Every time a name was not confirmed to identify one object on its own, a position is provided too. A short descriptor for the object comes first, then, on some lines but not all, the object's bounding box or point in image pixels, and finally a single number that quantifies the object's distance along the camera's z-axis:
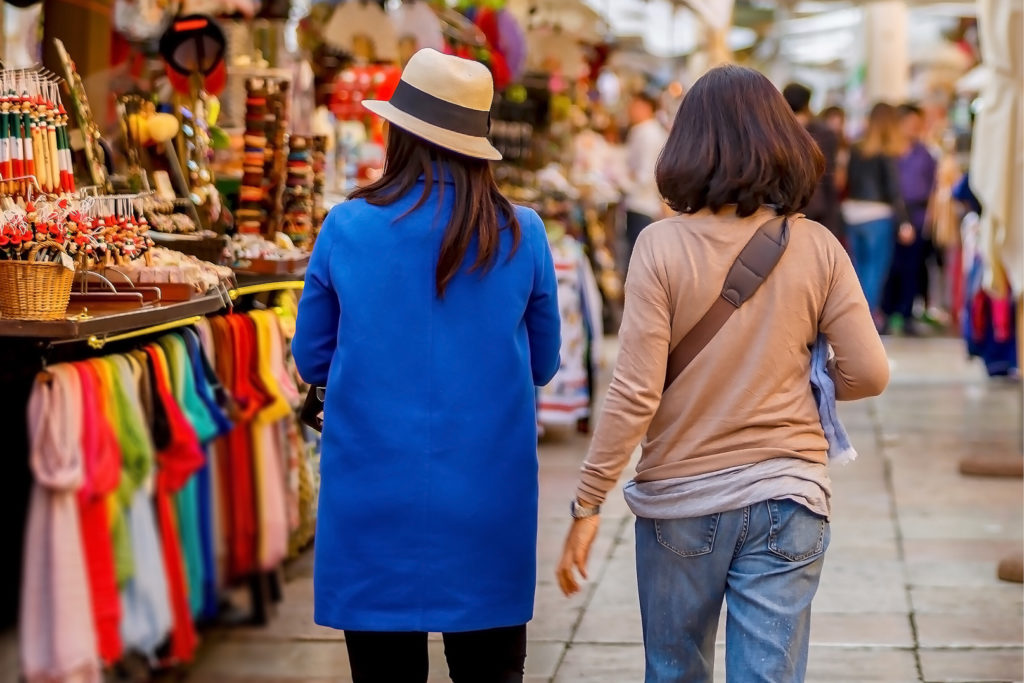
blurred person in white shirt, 21.42
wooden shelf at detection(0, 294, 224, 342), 5.78
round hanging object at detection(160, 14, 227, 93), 9.60
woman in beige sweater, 4.89
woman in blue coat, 4.98
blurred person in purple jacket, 24.38
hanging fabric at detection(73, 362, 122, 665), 6.06
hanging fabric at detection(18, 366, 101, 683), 5.82
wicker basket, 5.88
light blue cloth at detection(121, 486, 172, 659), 6.44
